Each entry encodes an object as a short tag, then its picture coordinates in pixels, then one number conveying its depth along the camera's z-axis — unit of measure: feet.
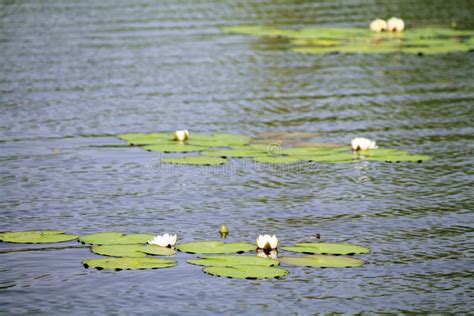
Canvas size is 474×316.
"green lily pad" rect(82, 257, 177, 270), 37.76
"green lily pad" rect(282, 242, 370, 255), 39.73
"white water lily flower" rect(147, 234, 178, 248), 39.83
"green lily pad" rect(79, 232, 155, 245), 40.24
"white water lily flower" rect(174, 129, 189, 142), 57.16
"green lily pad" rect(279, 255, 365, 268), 38.52
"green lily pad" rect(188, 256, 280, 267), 38.11
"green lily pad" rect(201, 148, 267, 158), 54.39
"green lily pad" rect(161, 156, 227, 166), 53.01
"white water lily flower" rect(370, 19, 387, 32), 95.61
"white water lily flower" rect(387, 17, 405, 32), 95.75
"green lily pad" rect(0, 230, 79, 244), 40.86
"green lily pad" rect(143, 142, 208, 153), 55.47
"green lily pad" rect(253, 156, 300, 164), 53.52
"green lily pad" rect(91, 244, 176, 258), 38.99
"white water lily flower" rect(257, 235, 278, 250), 39.40
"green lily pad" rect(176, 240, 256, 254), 39.63
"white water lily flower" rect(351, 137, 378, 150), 55.42
